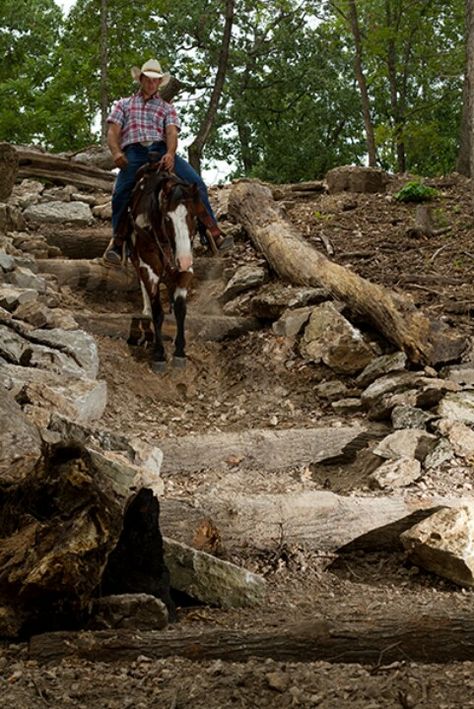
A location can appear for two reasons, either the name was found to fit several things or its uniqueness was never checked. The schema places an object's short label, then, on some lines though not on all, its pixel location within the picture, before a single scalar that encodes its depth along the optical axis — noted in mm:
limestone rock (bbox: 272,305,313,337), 9906
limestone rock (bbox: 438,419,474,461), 6586
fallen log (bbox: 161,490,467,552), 5719
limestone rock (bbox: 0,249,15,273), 10461
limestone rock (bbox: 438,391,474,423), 7152
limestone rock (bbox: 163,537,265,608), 4727
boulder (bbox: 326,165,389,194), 15555
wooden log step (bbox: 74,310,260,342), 9977
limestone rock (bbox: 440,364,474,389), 7999
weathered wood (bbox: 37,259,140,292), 11586
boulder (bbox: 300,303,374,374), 9023
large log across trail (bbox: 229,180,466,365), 8648
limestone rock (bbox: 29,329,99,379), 8633
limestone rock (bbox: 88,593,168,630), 4090
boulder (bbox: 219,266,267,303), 11406
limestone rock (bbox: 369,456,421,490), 6238
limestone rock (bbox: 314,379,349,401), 8617
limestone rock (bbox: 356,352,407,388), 8531
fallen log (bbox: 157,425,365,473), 7008
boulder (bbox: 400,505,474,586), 5129
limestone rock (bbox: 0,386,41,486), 5068
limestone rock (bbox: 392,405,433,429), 7199
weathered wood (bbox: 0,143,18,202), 13342
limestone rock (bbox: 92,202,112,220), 14398
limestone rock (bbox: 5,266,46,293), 10359
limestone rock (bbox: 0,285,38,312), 9289
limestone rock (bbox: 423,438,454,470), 6453
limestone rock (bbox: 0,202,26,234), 12922
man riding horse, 9242
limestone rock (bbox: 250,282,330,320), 10219
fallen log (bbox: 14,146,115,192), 16219
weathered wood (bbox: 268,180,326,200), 15727
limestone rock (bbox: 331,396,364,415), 8242
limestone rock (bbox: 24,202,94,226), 14023
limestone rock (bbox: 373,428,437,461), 6656
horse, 8719
